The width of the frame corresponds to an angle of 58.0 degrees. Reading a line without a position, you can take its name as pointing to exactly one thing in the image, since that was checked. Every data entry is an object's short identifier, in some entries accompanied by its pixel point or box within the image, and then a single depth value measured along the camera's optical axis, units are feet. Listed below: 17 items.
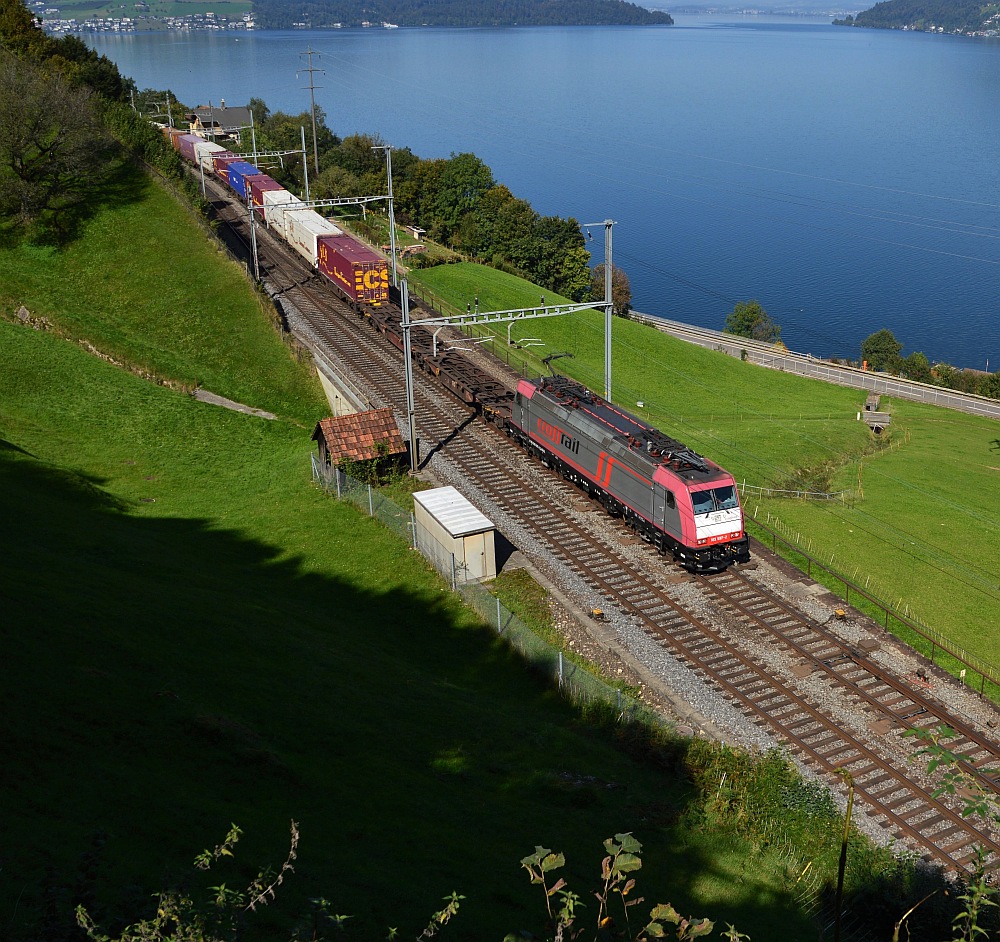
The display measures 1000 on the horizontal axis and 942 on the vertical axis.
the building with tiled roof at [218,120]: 446.60
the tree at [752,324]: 358.78
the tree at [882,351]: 322.55
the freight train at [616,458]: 101.40
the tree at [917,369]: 301.39
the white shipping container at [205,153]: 338.95
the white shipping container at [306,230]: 223.51
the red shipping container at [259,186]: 273.75
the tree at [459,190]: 334.03
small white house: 100.94
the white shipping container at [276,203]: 257.75
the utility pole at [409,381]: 119.33
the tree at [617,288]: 344.08
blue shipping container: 288.71
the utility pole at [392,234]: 189.22
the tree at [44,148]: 208.85
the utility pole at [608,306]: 129.49
